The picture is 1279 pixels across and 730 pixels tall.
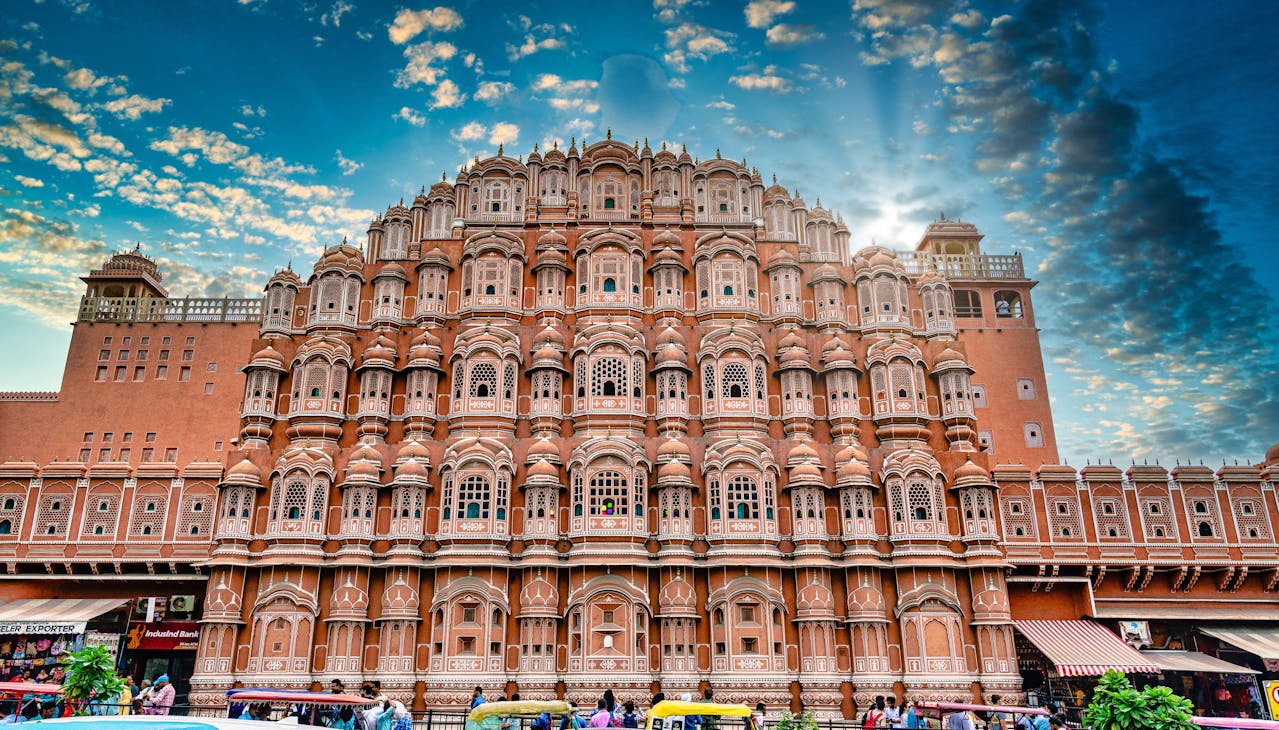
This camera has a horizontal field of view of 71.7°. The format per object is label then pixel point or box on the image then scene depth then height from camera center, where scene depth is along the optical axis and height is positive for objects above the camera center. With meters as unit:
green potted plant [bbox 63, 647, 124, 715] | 20.14 -0.34
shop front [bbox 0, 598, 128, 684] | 31.48 +1.04
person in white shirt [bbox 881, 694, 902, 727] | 24.44 -1.55
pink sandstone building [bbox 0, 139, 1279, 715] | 31.00 +6.14
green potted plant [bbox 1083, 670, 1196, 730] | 15.49 -0.92
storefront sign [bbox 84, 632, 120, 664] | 32.29 +0.85
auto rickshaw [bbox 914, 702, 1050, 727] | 22.19 -1.42
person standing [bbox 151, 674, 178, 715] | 23.20 -0.76
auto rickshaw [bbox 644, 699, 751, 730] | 18.39 -1.03
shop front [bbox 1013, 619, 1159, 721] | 30.59 -0.15
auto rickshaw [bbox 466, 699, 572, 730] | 19.25 -1.07
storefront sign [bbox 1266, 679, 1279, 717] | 27.36 -1.27
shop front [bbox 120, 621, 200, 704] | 32.75 +0.46
